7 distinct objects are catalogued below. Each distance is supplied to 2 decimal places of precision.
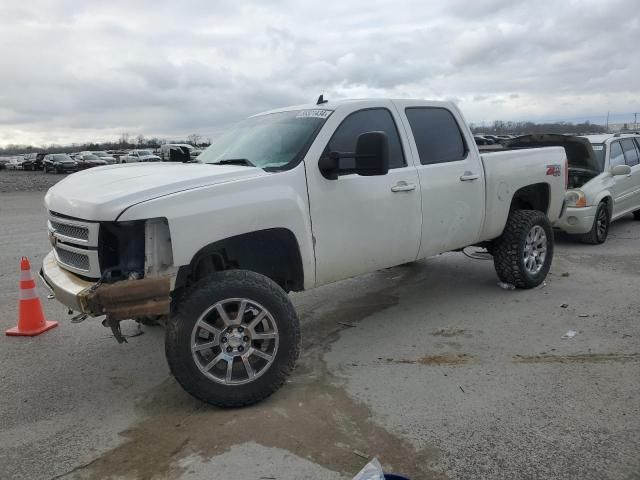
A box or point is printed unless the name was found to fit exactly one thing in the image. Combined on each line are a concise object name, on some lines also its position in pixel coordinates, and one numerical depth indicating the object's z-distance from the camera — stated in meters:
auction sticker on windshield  4.45
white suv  8.46
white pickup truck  3.38
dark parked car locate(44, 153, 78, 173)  41.47
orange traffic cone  5.04
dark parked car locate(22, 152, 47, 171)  51.06
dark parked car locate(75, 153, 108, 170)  41.38
